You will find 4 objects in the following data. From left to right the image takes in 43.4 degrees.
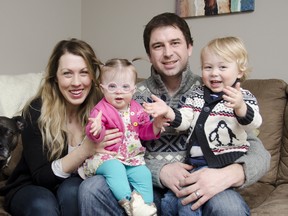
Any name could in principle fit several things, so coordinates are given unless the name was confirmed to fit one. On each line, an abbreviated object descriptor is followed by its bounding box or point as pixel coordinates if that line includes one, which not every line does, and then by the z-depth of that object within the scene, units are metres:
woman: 1.55
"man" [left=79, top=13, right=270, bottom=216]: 1.43
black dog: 1.74
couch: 1.93
